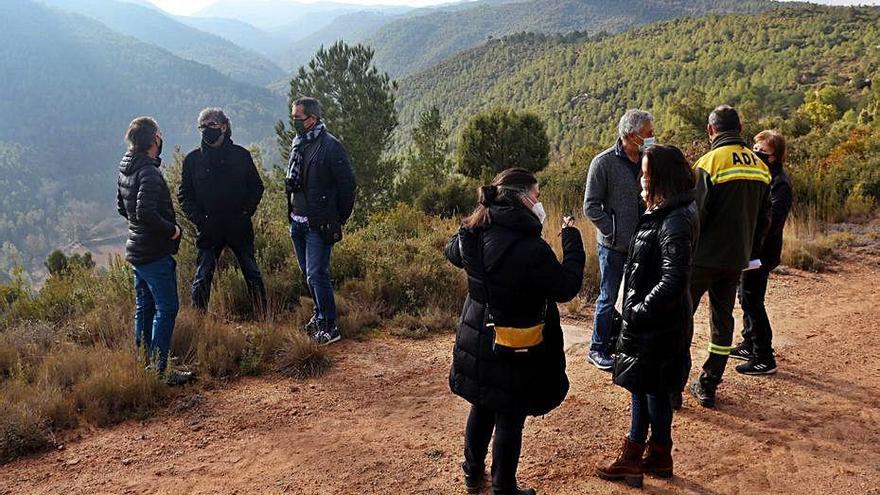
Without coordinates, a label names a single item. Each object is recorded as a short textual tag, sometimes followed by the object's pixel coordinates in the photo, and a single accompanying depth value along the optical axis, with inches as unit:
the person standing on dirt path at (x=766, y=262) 164.9
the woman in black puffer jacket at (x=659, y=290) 102.8
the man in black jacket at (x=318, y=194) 181.2
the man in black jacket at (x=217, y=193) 189.3
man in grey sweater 152.5
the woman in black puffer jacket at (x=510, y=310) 94.3
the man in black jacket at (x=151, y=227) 150.6
